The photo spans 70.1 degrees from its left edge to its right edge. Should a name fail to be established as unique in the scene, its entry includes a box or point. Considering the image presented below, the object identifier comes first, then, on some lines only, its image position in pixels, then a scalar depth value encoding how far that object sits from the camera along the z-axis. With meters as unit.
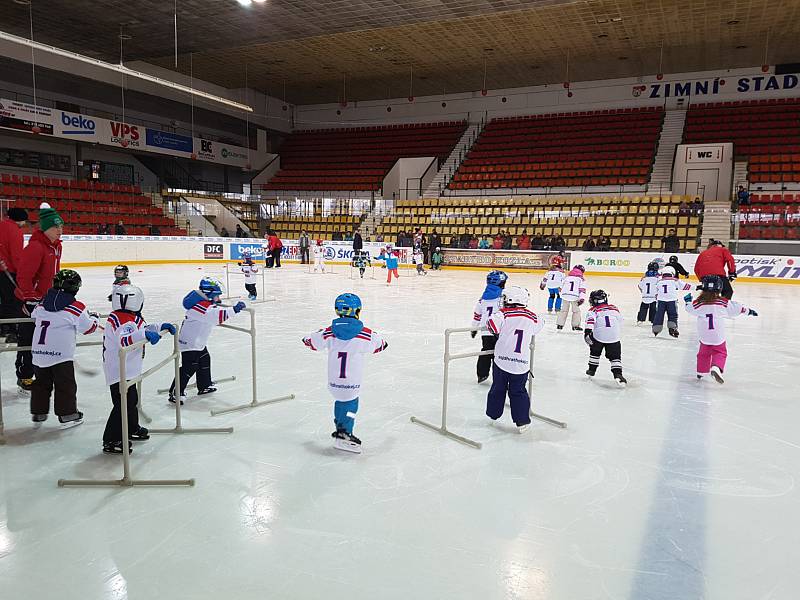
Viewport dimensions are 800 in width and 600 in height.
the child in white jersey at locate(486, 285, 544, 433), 4.11
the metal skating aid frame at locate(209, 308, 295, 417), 4.54
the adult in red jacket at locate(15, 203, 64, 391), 4.62
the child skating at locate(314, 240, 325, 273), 19.11
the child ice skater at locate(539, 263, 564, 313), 9.20
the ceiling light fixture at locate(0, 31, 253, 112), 10.77
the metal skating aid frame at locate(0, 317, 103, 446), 3.77
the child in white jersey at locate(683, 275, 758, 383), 5.57
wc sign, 23.39
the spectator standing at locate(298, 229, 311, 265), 22.61
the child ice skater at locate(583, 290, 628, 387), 5.52
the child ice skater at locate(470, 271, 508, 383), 5.34
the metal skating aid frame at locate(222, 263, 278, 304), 11.01
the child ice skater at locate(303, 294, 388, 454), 3.62
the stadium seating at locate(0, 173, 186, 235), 20.33
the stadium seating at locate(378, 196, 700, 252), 20.23
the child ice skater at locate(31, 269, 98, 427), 3.82
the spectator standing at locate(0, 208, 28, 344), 5.08
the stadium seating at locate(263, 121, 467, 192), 30.22
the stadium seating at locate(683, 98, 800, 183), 21.73
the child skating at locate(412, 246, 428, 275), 18.91
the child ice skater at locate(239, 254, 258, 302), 10.62
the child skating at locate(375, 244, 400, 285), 15.72
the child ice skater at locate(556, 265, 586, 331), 8.17
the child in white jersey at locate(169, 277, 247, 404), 4.53
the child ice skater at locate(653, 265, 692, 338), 7.97
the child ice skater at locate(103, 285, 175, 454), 3.54
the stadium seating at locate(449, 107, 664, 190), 24.48
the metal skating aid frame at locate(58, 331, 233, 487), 3.14
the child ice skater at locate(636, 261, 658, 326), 8.58
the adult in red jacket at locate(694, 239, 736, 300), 8.76
